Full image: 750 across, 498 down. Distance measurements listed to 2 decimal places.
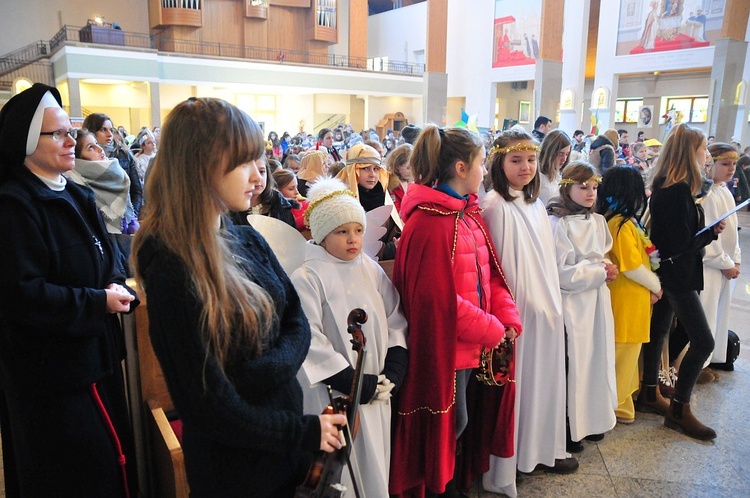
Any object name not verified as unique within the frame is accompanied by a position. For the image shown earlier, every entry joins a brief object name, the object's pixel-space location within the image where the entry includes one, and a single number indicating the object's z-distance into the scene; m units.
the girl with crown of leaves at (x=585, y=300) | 2.78
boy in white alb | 1.89
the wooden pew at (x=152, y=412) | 1.88
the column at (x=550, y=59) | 16.50
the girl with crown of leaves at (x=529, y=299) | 2.47
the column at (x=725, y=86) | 13.66
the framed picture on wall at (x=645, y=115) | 21.28
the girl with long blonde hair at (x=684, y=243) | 2.93
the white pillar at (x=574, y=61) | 19.55
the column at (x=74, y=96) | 17.09
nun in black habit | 1.59
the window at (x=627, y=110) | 21.89
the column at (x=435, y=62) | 17.34
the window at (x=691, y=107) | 19.96
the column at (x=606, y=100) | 19.98
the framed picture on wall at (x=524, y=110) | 26.61
